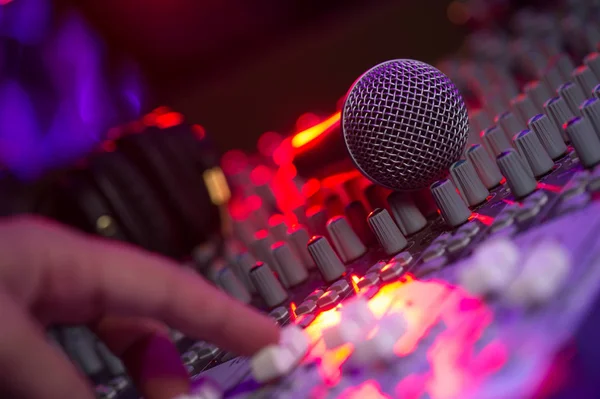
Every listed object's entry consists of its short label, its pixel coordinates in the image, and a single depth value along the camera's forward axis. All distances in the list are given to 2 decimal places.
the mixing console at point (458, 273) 0.35
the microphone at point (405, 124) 0.45
